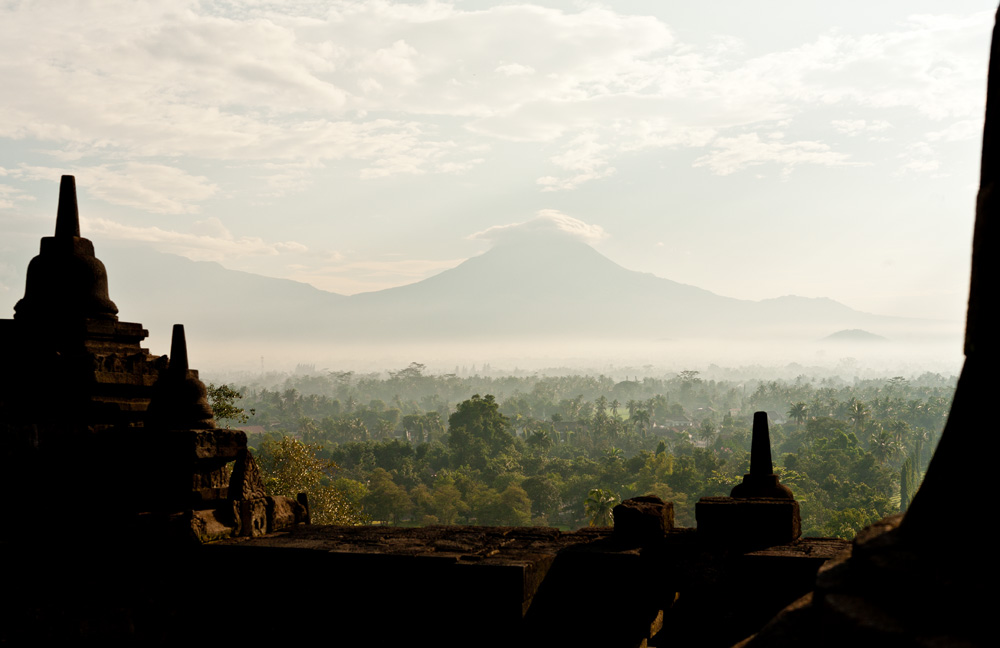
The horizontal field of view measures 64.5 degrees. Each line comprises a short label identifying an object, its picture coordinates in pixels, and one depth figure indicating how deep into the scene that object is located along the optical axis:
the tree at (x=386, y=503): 61.62
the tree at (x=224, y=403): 24.82
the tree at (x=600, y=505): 47.06
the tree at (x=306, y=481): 28.52
